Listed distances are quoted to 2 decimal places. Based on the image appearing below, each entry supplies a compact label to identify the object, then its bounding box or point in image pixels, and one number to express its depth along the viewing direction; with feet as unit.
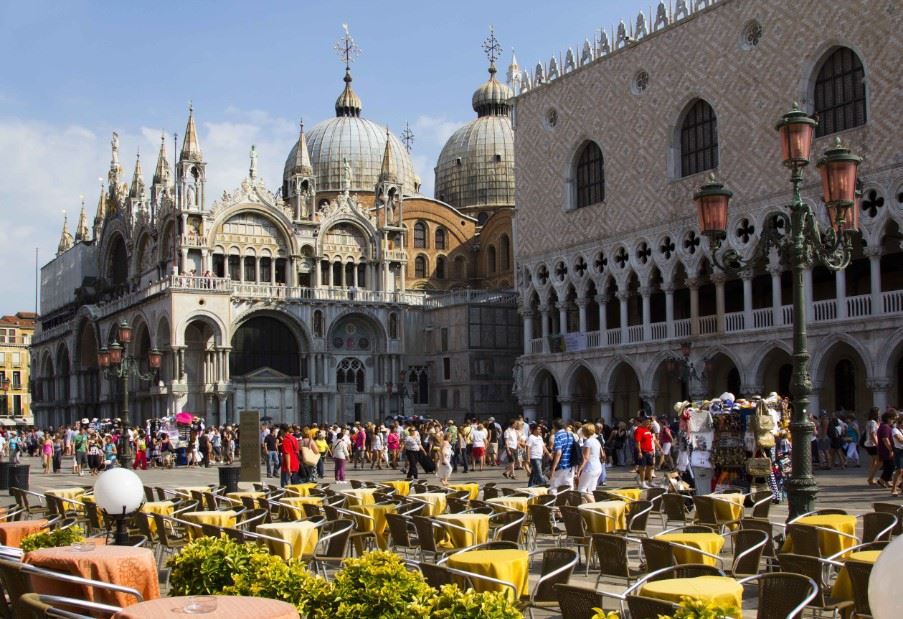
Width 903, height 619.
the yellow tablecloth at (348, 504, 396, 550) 39.19
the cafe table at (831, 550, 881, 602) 25.49
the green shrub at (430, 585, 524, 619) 16.51
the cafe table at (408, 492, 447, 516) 39.70
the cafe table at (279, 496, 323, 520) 38.99
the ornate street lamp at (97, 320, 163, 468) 75.36
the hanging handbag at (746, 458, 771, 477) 48.78
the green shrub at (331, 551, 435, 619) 17.72
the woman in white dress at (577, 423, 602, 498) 48.70
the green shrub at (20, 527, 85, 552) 26.86
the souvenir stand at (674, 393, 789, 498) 49.75
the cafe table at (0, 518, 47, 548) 32.83
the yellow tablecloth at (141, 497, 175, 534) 41.08
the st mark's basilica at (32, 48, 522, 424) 142.82
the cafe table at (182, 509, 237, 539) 36.96
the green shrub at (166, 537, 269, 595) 21.65
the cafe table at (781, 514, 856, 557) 29.14
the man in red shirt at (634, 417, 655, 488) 65.26
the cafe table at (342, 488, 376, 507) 42.01
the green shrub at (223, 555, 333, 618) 18.83
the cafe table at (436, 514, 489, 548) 33.78
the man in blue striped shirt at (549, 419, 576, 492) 52.54
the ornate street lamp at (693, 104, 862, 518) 34.35
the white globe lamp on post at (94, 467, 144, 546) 28.81
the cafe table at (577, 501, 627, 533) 36.50
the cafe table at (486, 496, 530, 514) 40.49
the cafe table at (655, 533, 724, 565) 27.99
